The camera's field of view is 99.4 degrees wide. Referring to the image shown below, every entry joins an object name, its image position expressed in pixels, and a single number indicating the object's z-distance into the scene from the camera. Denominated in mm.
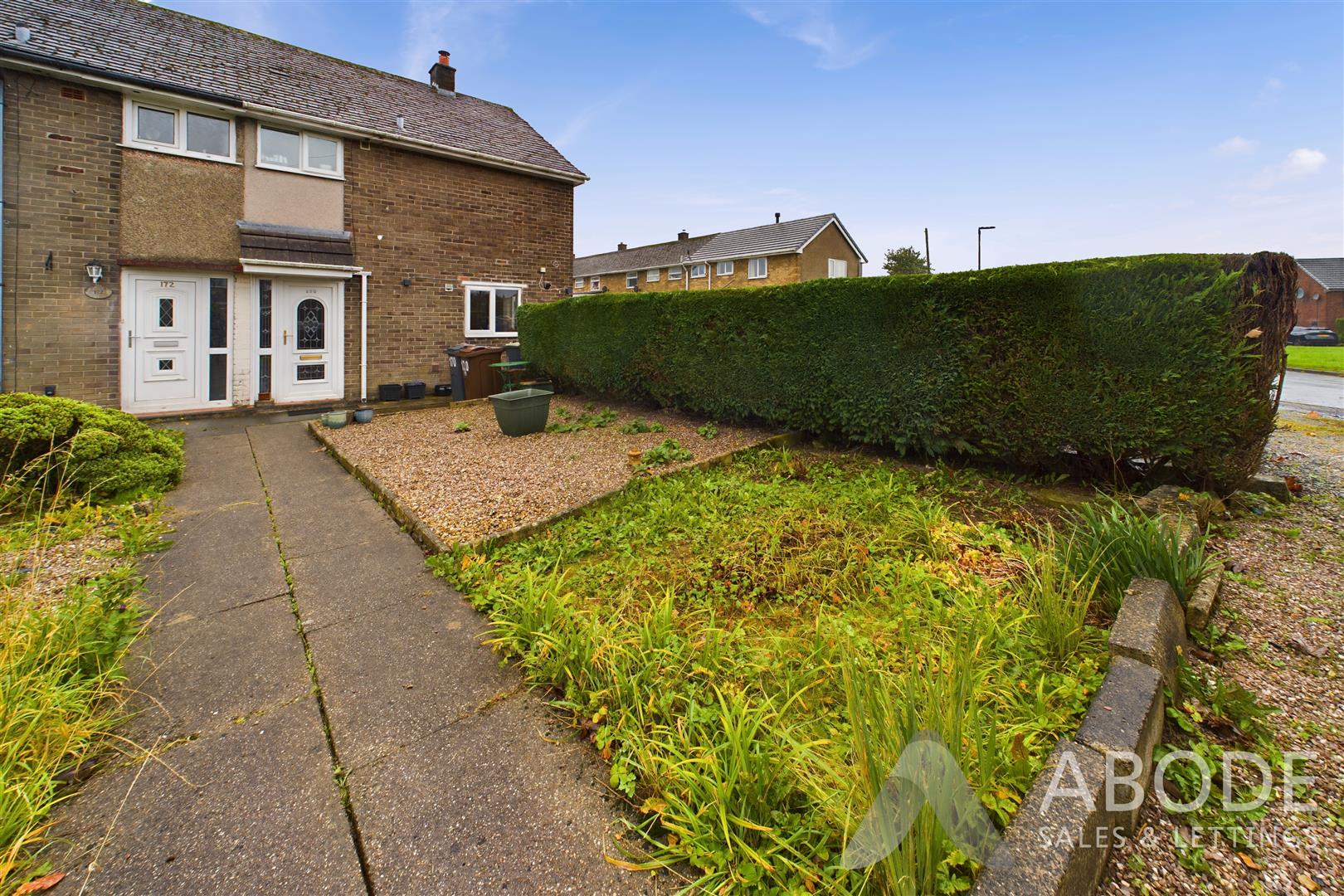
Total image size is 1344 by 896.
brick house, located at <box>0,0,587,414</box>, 9242
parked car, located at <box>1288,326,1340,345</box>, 39781
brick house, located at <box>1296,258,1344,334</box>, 47312
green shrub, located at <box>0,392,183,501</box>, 4938
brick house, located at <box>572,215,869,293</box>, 32438
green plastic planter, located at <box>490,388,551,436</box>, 8203
